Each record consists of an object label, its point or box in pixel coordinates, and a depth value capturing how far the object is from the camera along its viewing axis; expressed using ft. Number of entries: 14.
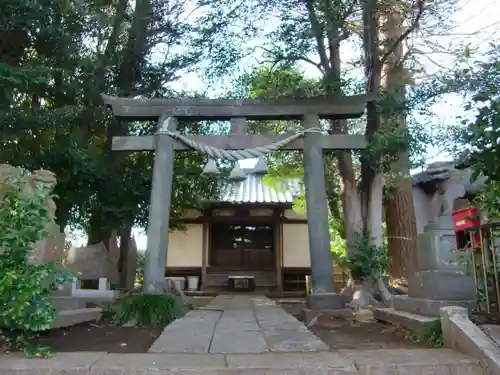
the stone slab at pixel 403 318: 15.35
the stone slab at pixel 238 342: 11.77
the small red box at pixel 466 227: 14.43
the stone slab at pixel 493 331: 11.05
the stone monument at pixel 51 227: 16.60
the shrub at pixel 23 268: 10.84
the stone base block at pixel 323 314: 21.06
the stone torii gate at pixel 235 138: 24.13
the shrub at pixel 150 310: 19.22
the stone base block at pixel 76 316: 17.70
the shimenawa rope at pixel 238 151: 25.33
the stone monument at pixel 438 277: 16.67
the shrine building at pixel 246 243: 51.96
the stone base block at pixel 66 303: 18.86
